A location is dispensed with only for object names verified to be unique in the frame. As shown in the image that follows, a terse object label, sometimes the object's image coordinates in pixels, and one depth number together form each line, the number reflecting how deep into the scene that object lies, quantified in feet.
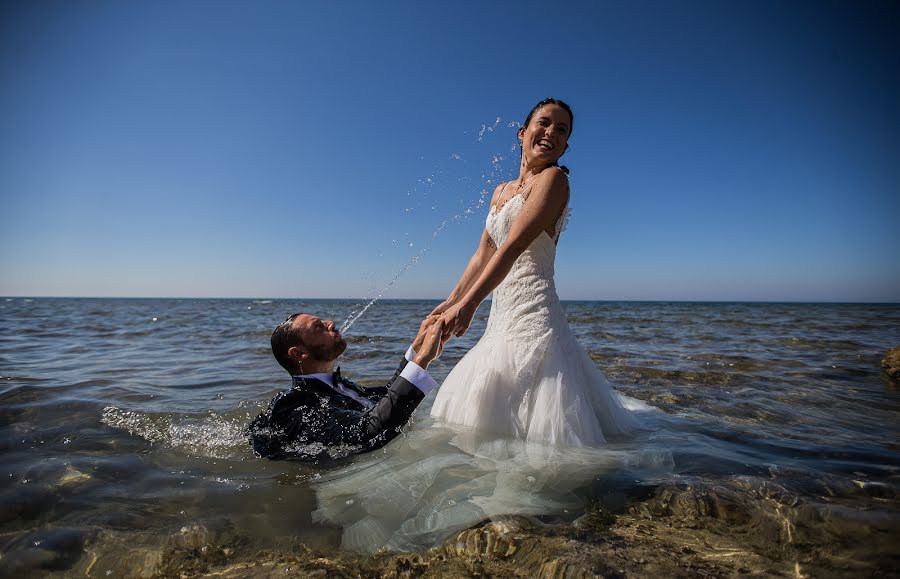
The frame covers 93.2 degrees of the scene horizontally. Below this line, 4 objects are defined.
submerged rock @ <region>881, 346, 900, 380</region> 20.04
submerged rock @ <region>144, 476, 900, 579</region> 5.83
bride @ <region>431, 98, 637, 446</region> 8.92
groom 8.69
